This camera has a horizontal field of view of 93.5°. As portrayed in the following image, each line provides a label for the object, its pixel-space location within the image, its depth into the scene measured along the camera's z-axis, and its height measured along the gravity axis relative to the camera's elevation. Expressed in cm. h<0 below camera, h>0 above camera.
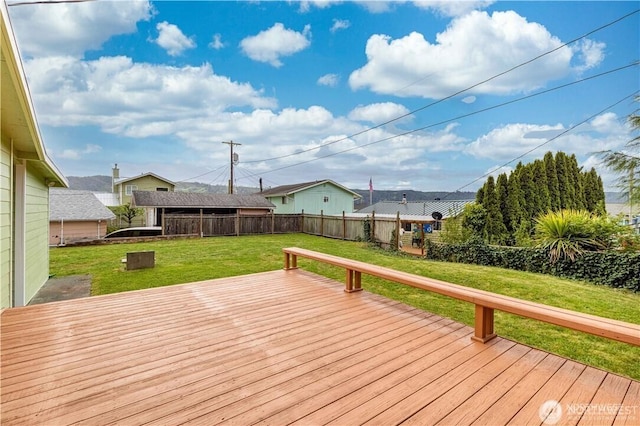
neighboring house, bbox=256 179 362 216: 2219 +117
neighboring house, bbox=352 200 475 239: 1385 +24
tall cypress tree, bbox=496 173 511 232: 1067 +56
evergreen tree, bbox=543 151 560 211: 1171 +124
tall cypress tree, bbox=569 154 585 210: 1267 +131
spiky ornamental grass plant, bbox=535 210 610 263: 711 -59
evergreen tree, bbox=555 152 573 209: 1205 +123
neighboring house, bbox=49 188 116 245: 1387 -12
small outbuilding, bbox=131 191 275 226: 1728 +60
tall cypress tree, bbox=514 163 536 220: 1107 +77
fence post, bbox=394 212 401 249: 1181 -87
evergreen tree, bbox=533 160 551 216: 1119 +97
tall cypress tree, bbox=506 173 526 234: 1062 +14
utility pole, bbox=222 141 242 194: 2294 +425
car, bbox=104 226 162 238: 1589 -99
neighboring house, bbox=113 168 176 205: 2475 +245
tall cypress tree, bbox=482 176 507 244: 1045 -11
